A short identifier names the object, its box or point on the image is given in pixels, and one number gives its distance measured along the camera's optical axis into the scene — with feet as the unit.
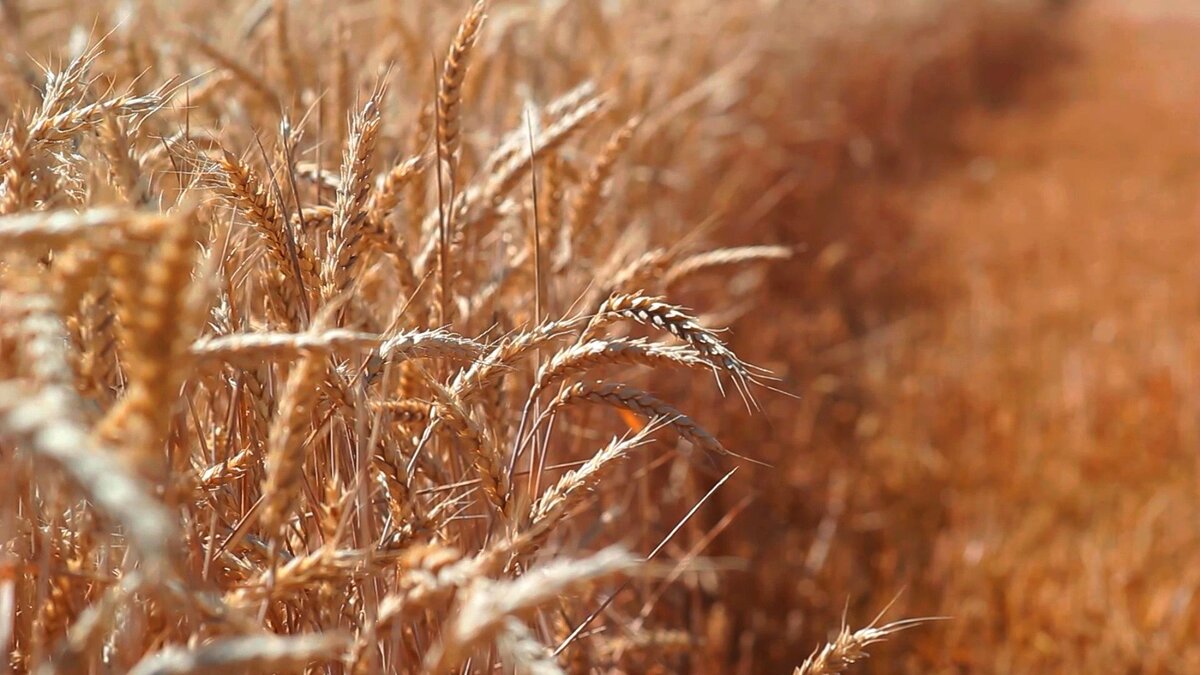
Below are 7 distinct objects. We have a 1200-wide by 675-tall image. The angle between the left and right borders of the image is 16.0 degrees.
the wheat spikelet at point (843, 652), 6.45
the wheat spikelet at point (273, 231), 6.41
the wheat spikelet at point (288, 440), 6.00
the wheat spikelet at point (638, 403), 6.48
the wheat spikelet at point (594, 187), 7.20
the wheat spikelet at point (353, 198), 6.47
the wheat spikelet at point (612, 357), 6.37
